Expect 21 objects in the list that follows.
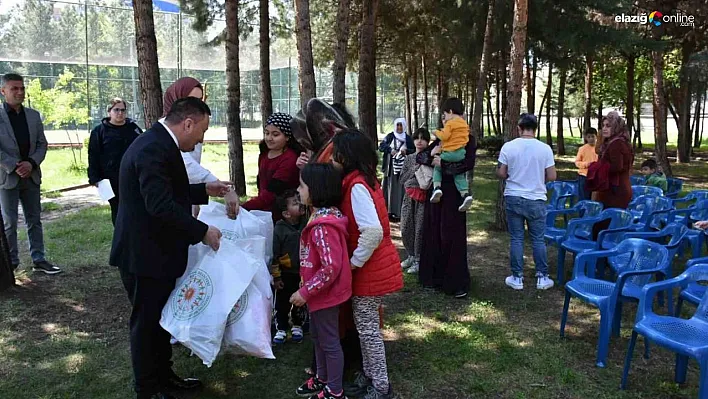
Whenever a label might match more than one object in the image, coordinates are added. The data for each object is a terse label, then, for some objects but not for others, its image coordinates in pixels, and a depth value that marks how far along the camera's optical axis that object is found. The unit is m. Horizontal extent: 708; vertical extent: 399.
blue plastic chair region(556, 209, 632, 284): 5.49
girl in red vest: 2.99
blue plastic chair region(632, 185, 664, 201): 7.29
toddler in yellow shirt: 5.02
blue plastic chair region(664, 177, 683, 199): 8.62
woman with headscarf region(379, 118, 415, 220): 8.28
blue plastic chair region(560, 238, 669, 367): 3.80
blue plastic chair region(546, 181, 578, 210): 7.83
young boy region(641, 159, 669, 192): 8.57
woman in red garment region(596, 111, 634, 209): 5.89
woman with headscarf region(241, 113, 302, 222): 3.87
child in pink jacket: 2.93
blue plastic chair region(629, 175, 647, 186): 8.88
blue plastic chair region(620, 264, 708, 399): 2.98
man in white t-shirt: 5.29
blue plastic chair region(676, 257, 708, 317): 3.68
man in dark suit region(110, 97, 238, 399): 2.82
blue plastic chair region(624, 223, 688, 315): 4.39
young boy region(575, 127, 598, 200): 8.76
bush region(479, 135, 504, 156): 21.20
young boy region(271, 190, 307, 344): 3.81
